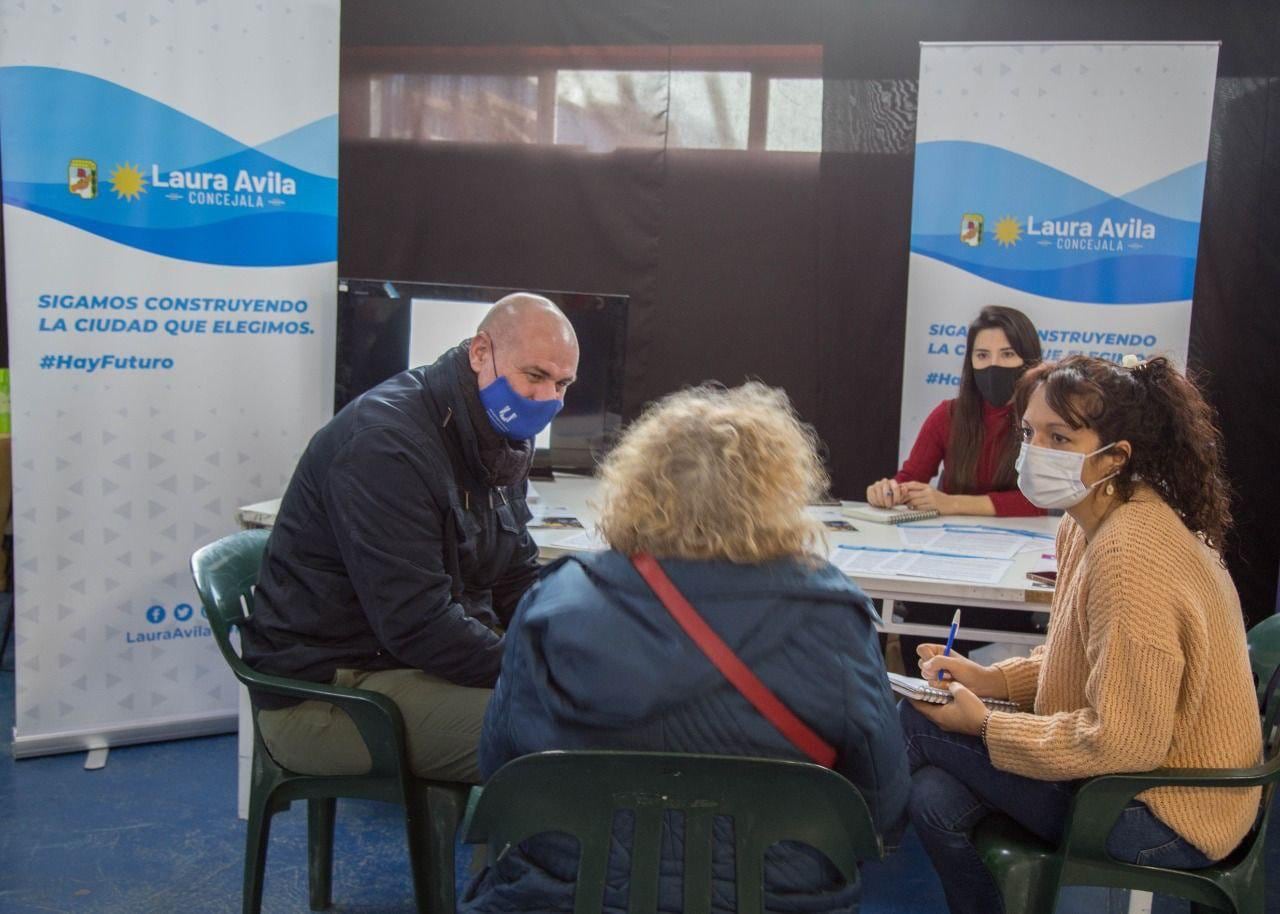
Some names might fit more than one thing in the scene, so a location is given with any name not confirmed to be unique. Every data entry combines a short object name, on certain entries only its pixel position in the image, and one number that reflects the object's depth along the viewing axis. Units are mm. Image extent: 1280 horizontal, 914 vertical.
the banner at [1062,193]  3936
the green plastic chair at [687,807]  1274
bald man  2008
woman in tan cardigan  1628
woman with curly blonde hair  1330
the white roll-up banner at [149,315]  3186
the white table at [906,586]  2395
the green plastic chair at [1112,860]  1685
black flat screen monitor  3441
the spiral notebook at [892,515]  3201
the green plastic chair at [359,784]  2004
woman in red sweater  3314
